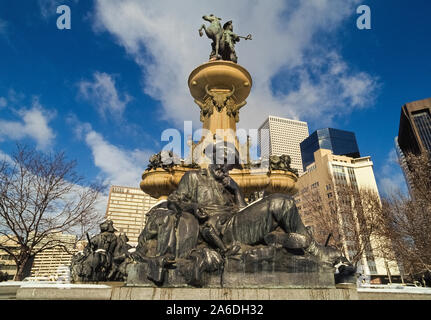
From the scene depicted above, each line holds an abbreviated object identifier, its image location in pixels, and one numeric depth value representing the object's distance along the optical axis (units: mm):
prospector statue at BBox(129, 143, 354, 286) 3953
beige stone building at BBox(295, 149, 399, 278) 63969
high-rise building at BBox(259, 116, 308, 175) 187625
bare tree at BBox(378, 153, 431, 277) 16812
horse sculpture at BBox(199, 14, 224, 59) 15586
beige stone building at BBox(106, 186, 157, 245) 135125
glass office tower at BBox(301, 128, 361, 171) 163875
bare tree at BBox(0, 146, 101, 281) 13914
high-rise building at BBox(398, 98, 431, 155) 74125
